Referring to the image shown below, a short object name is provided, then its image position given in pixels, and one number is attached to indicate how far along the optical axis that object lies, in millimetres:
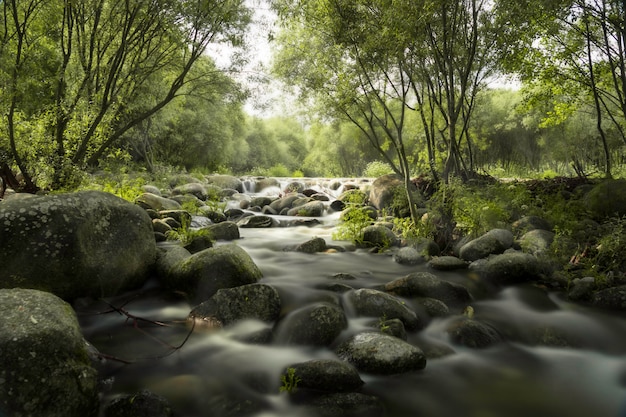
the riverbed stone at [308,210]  12992
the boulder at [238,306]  4184
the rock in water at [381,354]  3361
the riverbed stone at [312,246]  7733
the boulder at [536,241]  6734
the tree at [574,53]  10250
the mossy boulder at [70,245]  4059
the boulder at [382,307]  4328
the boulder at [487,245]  6996
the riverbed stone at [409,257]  7117
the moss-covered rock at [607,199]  8393
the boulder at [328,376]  3066
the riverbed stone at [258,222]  11000
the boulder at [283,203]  14178
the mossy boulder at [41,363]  2357
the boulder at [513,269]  6020
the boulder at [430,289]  5059
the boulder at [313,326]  3865
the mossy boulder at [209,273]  4801
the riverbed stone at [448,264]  6703
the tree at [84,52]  7500
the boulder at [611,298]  4859
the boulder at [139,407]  2637
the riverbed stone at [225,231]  8477
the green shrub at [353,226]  8625
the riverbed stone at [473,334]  4020
